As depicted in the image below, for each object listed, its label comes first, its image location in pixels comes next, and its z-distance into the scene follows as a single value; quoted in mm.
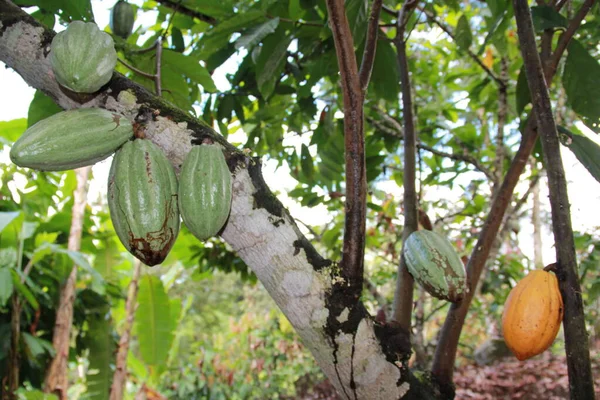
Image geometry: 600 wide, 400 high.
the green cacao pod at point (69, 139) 774
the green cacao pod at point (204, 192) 778
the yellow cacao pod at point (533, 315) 891
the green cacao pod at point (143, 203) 759
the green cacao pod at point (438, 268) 1011
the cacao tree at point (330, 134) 830
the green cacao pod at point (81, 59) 796
